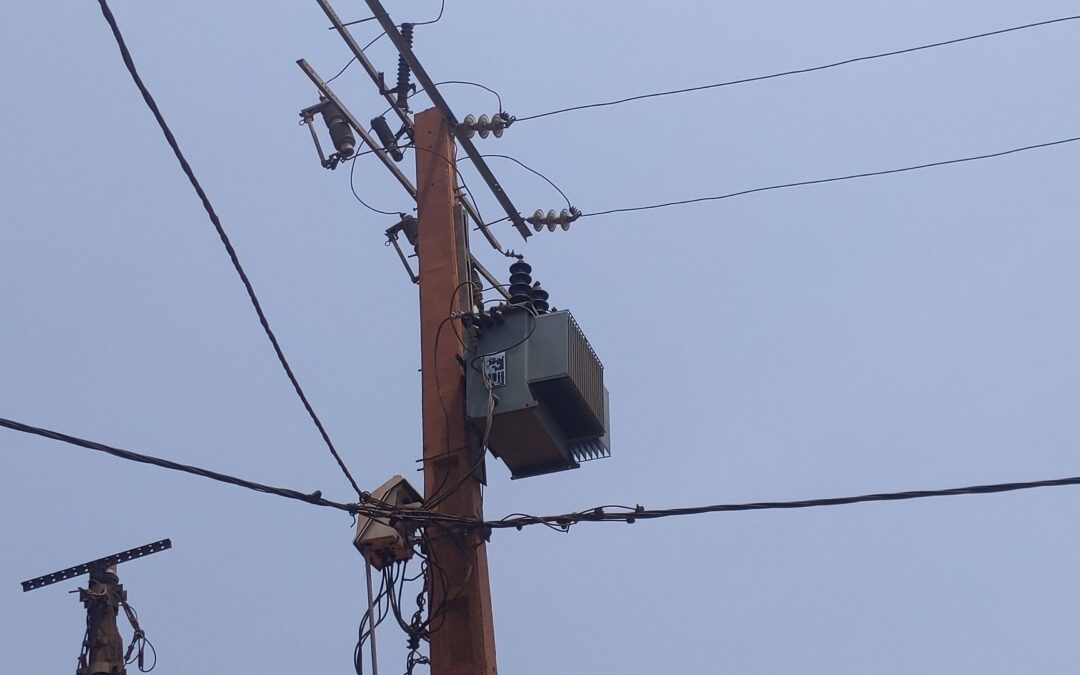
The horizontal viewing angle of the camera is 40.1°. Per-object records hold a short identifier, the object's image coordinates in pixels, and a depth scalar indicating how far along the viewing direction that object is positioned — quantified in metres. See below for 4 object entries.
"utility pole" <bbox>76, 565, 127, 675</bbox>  8.86
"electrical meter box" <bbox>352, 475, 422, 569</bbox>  7.98
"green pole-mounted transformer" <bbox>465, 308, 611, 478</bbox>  8.55
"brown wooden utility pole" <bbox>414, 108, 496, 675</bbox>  7.96
